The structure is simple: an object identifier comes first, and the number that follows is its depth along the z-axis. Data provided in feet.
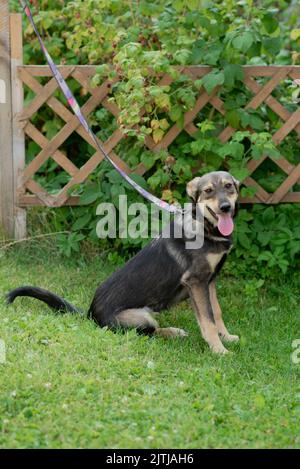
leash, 34.59
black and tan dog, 30.06
